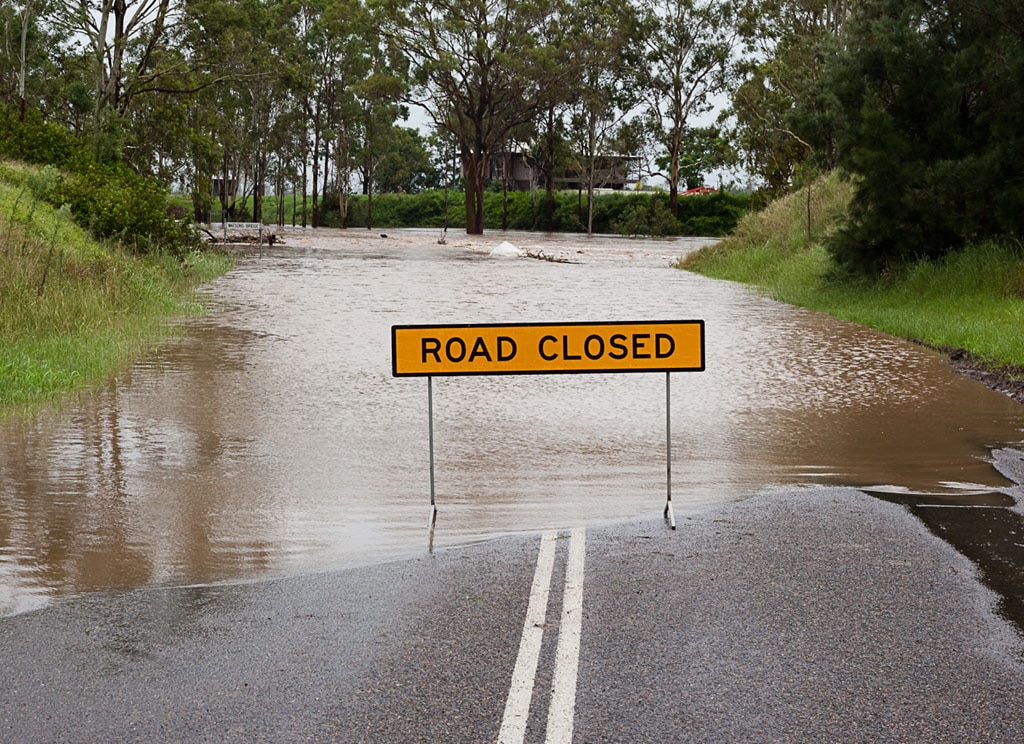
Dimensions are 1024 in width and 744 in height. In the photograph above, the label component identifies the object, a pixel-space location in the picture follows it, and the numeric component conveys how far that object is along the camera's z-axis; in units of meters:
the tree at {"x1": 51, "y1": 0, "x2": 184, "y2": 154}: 46.06
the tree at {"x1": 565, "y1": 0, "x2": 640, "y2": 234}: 74.19
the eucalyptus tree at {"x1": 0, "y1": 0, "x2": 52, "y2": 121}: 54.73
